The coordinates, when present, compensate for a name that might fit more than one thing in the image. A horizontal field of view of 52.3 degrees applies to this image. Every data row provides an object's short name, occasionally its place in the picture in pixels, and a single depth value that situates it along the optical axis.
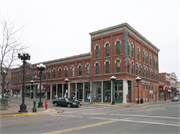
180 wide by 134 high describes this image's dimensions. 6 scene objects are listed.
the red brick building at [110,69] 35.53
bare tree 19.50
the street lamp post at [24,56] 16.64
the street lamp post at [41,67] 23.77
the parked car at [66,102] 25.39
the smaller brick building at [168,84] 57.71
